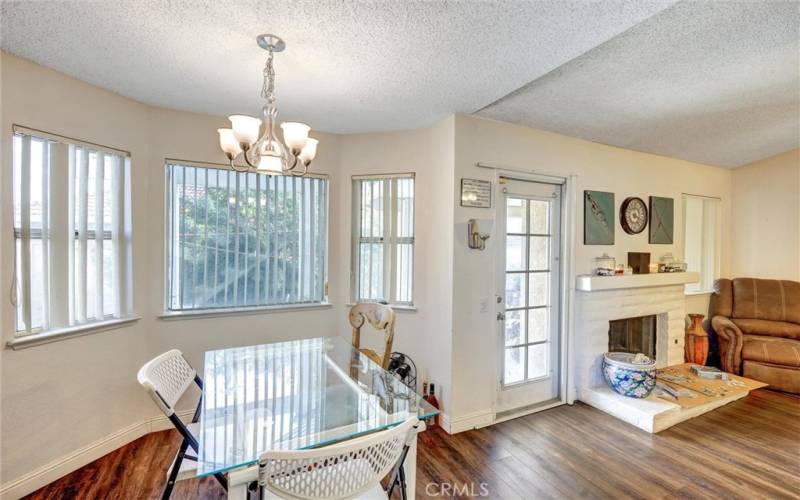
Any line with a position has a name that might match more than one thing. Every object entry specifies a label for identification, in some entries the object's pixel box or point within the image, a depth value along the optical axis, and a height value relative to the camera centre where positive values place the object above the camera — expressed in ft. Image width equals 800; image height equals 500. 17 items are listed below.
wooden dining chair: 7.22 -1.77
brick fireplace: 9.54 -2.60
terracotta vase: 12.82 -3.63
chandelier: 4.87 +1.62
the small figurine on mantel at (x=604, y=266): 10.53 -0.56
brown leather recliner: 11.09 -2.90
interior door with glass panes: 9.51 -1.31
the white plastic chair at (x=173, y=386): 4.49 -2.32
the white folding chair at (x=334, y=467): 3.33 -2.34
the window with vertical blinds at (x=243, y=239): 8.54 +0.19
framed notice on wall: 8.48 +1.39
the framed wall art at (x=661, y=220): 12.01 +1.05
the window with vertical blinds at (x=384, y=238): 9.79 +0.25
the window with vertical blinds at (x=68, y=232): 6.30 +0.25
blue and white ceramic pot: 9.40 -3.67
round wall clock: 11.30 +1.14
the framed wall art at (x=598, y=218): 10.51 +0.97
